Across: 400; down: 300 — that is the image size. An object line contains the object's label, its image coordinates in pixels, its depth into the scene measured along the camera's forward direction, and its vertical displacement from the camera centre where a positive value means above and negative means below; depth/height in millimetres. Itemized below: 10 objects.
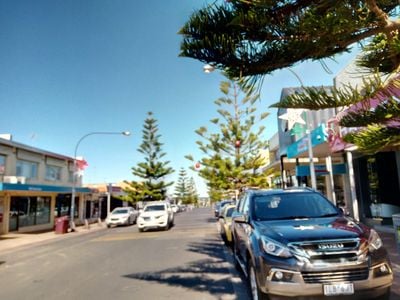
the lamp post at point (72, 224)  24553 -1180
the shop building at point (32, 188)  22812 +1370
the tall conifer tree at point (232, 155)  27594 +3636
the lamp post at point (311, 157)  12898 +1534
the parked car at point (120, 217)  28298 -959
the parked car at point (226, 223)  12469 -833
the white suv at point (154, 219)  20625 -879
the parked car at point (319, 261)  4258 -796
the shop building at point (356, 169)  13406 +1271
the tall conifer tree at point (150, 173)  47219 +4238
